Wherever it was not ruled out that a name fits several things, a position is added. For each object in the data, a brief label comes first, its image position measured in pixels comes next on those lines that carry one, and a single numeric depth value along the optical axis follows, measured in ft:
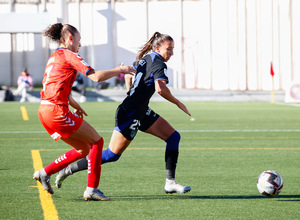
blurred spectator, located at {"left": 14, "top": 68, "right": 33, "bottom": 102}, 213.99
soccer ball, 46.34
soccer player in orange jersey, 42.29
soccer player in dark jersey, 46.21
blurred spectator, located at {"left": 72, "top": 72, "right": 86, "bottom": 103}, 215.10
